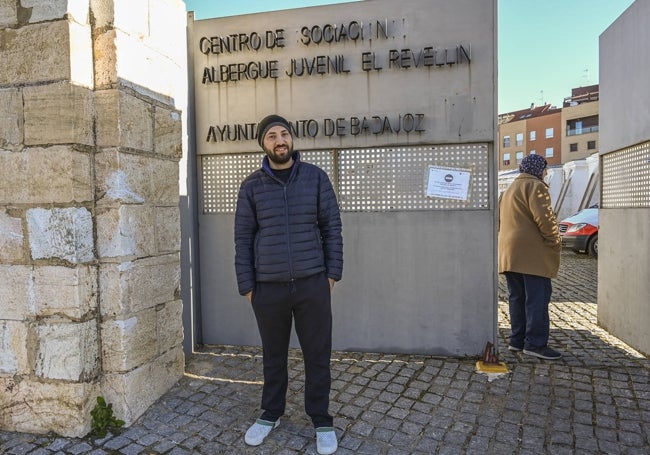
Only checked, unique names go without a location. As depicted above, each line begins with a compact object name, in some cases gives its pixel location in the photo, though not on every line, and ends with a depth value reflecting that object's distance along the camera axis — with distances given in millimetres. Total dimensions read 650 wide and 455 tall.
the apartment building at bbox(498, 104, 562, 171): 55062
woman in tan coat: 4434
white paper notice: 4477
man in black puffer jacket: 3016
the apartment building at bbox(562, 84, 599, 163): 48812
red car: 11836
